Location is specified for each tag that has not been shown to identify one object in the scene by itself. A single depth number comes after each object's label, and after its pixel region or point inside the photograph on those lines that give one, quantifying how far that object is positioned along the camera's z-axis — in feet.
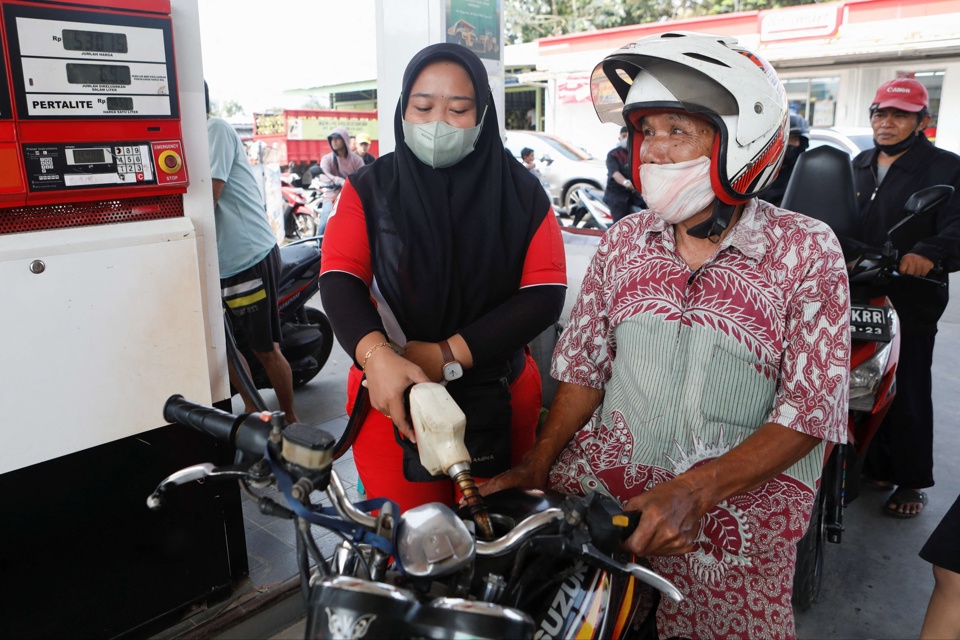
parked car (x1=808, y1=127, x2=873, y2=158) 36.50
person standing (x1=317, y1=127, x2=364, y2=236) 38.45
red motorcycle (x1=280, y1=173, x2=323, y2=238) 42.42
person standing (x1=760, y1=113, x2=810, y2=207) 17.92
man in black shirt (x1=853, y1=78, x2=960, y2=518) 11.85
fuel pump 6.61
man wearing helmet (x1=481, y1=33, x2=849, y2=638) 4.71
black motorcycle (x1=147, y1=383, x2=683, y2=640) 2.86
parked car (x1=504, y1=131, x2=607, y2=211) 46.37
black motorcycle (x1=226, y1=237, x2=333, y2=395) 16.43
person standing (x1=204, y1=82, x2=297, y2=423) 12.67
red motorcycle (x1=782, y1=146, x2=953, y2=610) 9.47
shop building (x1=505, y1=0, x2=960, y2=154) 49.67
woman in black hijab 6.31
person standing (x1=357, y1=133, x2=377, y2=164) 44.64
